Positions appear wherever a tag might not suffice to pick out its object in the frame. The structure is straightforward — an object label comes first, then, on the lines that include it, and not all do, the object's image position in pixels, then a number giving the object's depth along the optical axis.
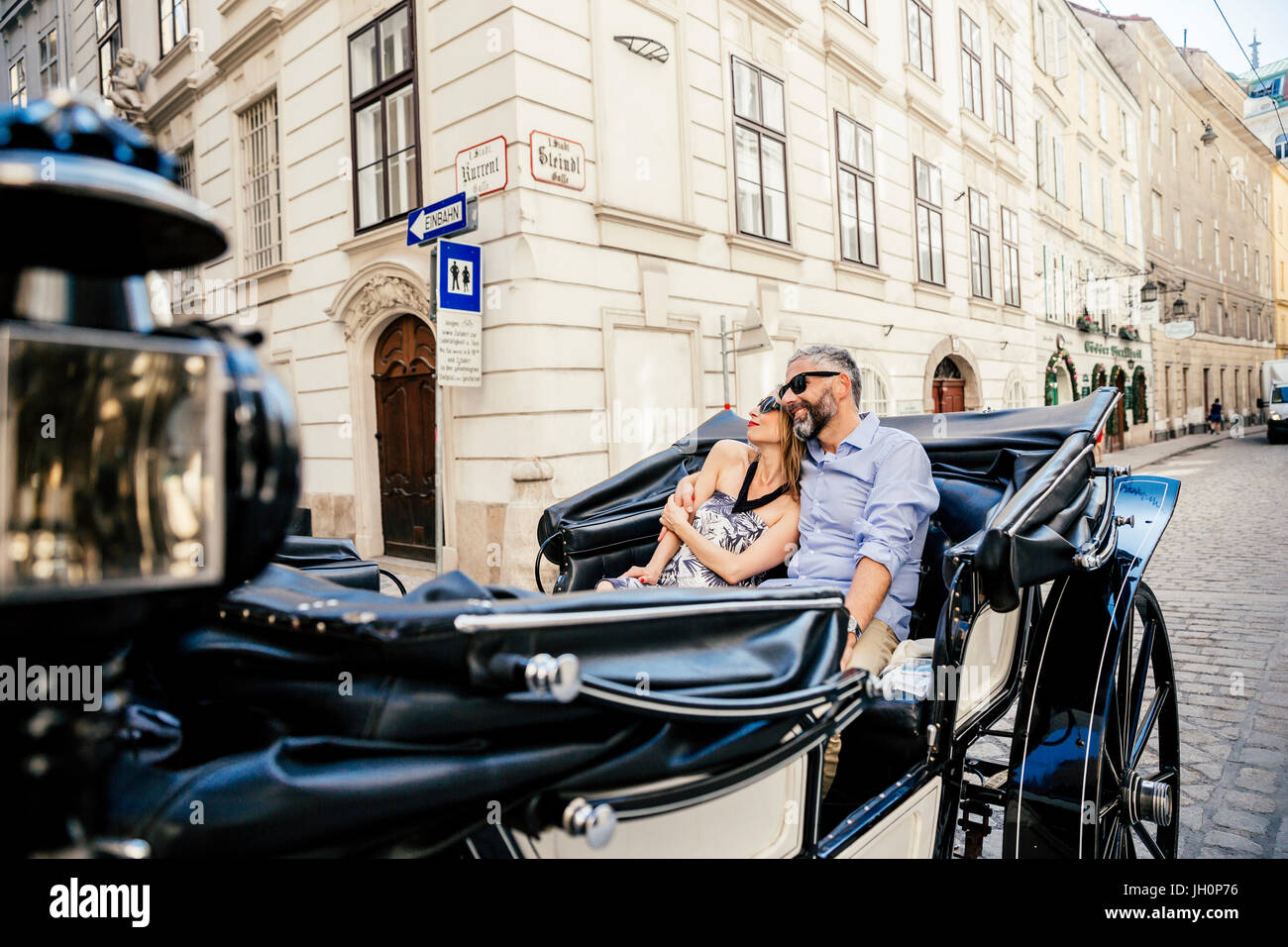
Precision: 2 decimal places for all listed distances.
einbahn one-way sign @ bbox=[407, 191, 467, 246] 4.96
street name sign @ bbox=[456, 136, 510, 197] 5.85
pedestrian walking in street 29.50
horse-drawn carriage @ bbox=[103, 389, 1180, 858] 0.90
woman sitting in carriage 2.78
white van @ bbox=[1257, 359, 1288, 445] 21.67
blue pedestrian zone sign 5.57
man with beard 2.32
